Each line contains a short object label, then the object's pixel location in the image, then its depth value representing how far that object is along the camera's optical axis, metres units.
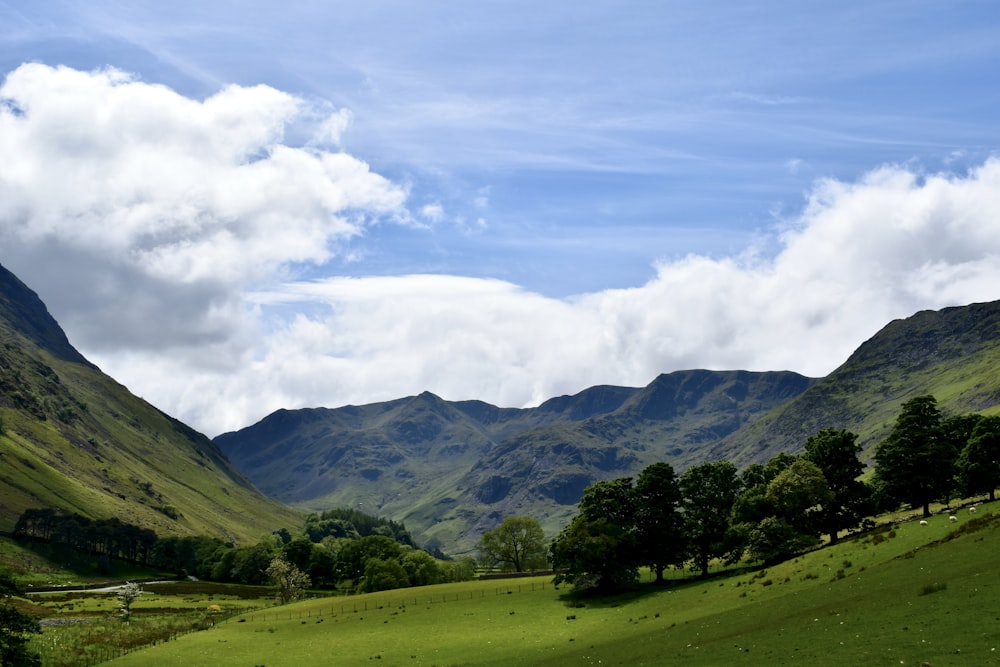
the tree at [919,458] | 91.81
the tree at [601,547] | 97.19
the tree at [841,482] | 93.44
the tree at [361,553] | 187.88
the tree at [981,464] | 82.56
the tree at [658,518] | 100.06
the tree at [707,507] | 98.31
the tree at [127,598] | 122.82
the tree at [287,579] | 158.50
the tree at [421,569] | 159.12
